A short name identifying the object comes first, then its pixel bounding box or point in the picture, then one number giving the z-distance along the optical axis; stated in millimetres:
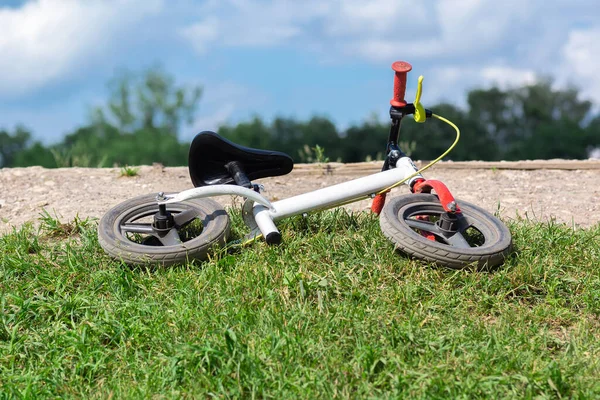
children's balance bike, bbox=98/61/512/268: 3979
